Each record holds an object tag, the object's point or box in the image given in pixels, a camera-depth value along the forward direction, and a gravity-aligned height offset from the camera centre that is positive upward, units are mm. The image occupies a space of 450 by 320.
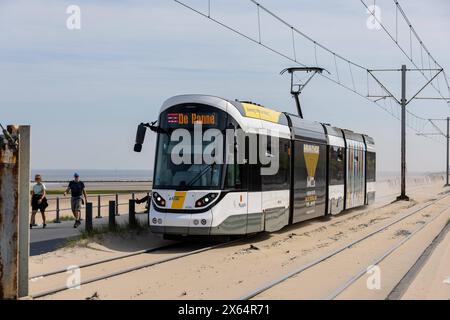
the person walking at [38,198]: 20259 -699
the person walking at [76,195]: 20750 -621
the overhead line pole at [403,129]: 40956 +2645
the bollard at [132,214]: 17827 -1023
